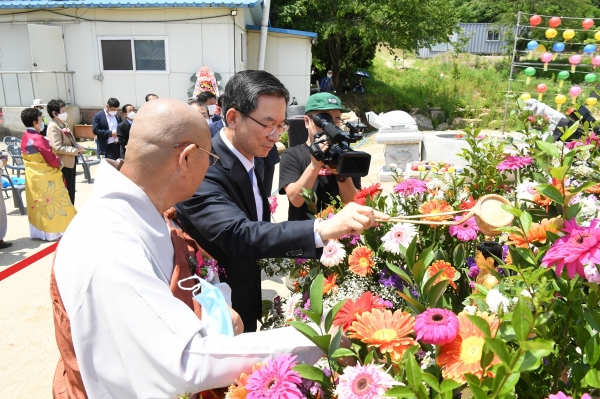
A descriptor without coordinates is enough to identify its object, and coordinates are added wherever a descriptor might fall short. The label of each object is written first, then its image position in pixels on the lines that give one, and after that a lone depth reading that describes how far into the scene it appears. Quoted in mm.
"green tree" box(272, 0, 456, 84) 16969
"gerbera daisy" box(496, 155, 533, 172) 1973
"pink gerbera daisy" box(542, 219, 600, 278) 803
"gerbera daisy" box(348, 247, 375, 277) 1614
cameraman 2701
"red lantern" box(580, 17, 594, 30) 9570
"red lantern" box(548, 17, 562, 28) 10252
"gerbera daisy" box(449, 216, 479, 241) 1574
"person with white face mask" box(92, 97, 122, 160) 8008
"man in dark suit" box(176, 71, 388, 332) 1546
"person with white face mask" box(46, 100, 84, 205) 5930
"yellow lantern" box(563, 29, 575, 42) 9598
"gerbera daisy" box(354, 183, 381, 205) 2021
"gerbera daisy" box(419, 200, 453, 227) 1778
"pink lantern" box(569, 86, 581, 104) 10441
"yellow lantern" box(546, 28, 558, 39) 9464
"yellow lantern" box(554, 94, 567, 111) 9844
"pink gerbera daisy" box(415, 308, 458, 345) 847
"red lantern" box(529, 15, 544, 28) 9739
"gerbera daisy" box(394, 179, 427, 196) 1931
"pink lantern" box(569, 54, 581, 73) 9772
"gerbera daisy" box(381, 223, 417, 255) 1533
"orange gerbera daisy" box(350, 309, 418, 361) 968
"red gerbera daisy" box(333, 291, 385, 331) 1135
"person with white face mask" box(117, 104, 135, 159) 7371
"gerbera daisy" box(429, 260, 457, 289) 1435
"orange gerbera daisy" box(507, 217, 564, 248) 1133
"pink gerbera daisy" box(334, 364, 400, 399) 861
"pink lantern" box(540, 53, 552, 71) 9884
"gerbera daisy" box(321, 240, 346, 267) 1669
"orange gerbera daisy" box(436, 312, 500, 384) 845
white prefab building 11676
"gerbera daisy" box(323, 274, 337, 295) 1652
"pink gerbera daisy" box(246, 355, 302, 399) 911
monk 945
